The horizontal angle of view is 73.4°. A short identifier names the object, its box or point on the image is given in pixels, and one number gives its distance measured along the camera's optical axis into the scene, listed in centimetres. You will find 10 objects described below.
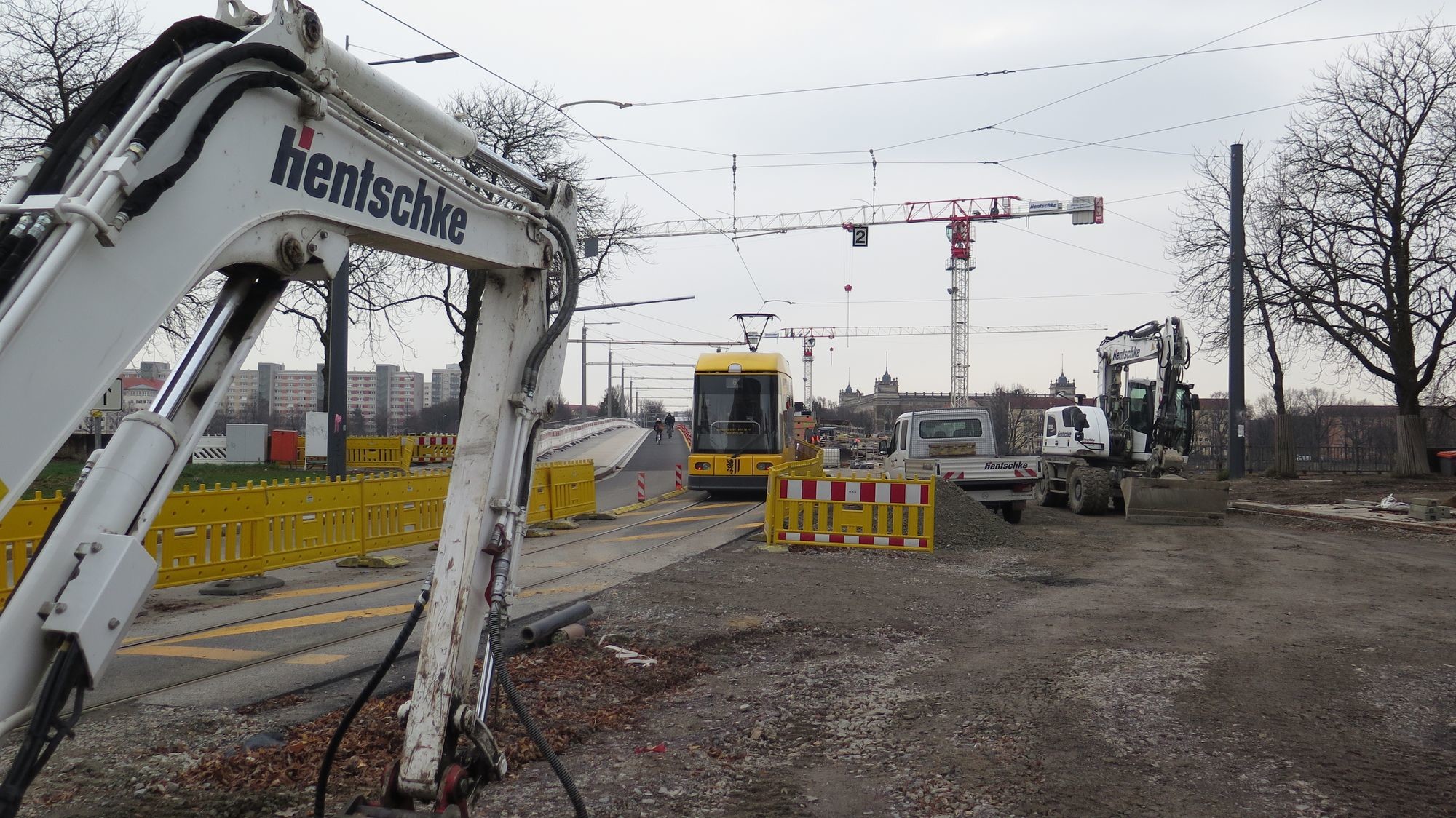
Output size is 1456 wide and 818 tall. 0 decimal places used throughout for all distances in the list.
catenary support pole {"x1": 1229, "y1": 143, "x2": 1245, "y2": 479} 2781
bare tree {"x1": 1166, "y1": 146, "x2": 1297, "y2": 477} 3073
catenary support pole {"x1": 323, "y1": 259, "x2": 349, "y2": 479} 1788
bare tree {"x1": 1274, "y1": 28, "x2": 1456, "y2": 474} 2870
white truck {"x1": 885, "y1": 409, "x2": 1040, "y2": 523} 1747
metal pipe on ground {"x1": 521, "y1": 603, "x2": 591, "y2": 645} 730
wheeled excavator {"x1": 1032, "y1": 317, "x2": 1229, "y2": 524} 1897
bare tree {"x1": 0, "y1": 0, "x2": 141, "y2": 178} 1875
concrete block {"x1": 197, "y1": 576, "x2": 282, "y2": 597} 1010
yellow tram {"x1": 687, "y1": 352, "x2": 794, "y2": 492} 2241
